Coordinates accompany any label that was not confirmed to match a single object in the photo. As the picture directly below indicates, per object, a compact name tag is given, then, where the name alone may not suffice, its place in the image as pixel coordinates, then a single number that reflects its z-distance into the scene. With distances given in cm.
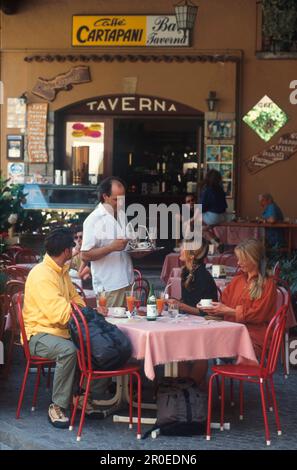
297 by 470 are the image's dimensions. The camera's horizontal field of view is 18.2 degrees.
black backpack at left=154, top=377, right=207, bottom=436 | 627
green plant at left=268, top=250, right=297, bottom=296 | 955
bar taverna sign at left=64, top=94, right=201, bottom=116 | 1505
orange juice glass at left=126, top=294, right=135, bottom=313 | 680
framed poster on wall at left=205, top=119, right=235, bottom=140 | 1492
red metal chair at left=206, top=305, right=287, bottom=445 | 627
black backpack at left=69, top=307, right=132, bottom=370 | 618
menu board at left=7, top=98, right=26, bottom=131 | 1529
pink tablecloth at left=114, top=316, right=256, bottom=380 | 621
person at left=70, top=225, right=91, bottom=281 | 874
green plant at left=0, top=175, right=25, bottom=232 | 1182
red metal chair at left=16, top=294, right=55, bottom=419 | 673
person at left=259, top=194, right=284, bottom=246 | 1404
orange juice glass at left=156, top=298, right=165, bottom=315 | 682
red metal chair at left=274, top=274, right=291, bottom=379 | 843
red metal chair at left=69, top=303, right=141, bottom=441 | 622
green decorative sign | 1495
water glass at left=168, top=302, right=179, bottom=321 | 687
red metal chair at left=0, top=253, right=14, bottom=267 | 1070
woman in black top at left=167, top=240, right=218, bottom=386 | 753
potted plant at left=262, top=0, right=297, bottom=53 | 896
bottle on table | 664
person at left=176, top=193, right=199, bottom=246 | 1468
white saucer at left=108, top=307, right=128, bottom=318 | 678
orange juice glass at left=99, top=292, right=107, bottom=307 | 685
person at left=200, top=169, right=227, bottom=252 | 1392
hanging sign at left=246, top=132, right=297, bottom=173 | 1496
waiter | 757
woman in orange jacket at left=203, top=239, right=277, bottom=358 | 689
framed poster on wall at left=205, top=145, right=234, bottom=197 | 1498
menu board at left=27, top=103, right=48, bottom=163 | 1523
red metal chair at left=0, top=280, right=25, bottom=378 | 791
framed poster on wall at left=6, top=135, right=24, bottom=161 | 1533
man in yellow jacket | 649
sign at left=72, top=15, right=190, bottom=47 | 1495
